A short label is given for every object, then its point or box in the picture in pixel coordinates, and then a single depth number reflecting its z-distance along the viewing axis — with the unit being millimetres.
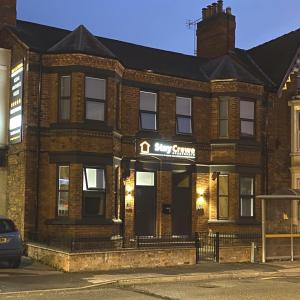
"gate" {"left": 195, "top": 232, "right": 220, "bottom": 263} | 18766
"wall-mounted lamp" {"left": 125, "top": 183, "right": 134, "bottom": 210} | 21828
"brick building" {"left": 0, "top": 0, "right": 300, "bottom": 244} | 19891
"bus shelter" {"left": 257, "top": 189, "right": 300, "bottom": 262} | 19500
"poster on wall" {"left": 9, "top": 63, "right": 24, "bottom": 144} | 20359
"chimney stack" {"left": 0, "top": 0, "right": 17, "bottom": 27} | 22594
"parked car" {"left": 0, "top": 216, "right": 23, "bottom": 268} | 15859
